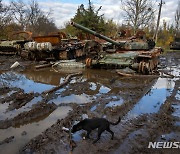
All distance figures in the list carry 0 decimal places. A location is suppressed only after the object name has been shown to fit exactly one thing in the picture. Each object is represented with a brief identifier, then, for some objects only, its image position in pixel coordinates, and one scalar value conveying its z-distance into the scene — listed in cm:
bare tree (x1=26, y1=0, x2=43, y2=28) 2395
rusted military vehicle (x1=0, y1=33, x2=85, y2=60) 923
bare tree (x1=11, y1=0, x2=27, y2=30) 2216
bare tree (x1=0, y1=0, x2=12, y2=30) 1317
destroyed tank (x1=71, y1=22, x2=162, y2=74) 690
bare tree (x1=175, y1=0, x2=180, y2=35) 2719
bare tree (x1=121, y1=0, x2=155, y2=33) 1831
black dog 263
